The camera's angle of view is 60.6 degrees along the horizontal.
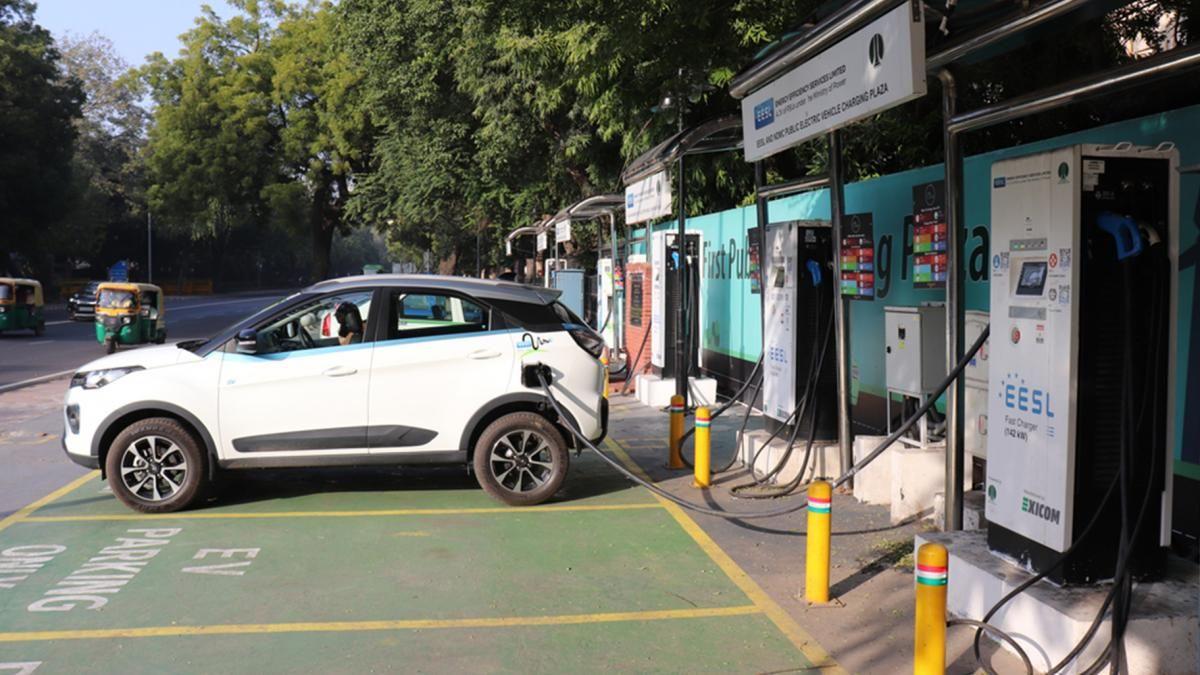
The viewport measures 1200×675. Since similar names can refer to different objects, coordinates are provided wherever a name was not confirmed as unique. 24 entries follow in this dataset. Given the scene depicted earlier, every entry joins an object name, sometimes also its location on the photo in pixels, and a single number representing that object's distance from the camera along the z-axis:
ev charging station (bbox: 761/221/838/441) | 8.93
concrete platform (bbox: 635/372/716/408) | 13.71
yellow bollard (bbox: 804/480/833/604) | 5.60
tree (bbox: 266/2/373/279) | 43.72
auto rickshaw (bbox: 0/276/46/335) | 29.19
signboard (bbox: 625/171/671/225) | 12.61
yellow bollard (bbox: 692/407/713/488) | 8.62
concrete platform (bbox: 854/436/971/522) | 7.59
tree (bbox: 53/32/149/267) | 67.50
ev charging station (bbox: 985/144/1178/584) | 4.67
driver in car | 8.48
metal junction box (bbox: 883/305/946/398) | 7.44
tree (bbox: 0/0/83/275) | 43.19
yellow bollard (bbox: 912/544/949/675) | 4.29
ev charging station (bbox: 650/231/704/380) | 14.63
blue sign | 61.22
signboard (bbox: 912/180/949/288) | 7.57
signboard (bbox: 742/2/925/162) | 5.52
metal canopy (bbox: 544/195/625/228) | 17.20
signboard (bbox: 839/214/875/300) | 8.45
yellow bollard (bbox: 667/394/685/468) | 9.84
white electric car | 7.96
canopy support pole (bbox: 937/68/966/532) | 6.08
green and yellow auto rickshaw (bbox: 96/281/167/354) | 24.89
